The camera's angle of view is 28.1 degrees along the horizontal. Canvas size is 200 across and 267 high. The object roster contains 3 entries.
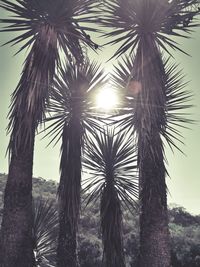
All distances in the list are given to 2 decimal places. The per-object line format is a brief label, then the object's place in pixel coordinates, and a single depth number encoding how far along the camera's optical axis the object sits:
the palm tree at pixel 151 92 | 7.42
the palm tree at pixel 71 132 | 10.20
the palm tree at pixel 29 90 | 6.66
